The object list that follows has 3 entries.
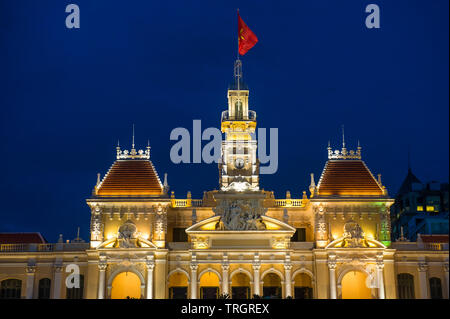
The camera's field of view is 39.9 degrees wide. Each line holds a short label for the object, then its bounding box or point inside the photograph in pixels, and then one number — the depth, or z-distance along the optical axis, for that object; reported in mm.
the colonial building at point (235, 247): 51062
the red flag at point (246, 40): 57688
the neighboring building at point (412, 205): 89106
